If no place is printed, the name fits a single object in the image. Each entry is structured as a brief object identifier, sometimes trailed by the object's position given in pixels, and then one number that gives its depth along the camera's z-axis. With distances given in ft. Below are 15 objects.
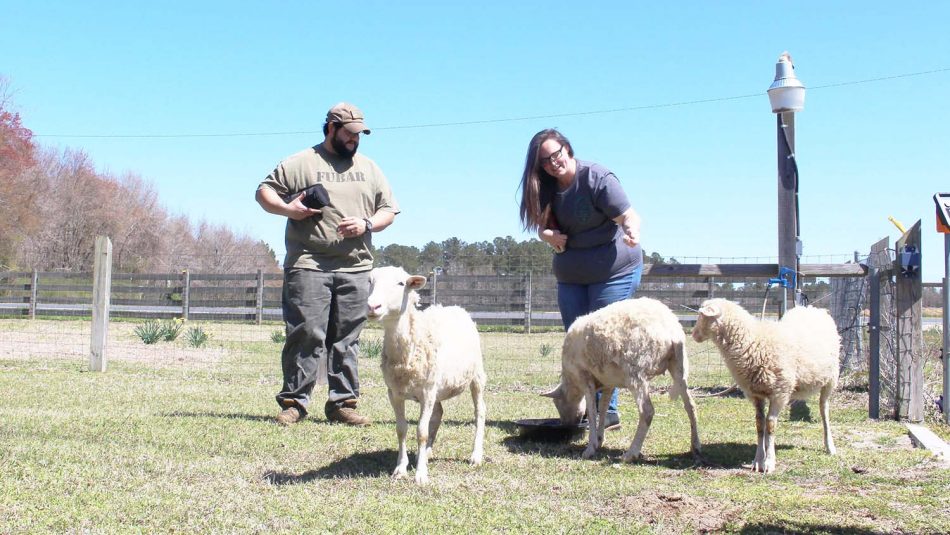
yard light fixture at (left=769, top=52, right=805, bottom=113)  24.45
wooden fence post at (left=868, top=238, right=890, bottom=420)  23.35
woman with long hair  18.38
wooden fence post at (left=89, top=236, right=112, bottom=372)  32.68
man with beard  20.18
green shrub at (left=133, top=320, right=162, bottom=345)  43.24
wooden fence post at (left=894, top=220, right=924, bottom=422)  22.38
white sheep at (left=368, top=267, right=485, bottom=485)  14.55
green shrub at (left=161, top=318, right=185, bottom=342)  45.39
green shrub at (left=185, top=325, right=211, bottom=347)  44.47
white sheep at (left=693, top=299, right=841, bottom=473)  16.28
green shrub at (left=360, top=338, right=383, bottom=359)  40.16
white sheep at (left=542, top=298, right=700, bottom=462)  16.53
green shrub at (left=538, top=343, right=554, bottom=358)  41.09
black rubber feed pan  18.34
